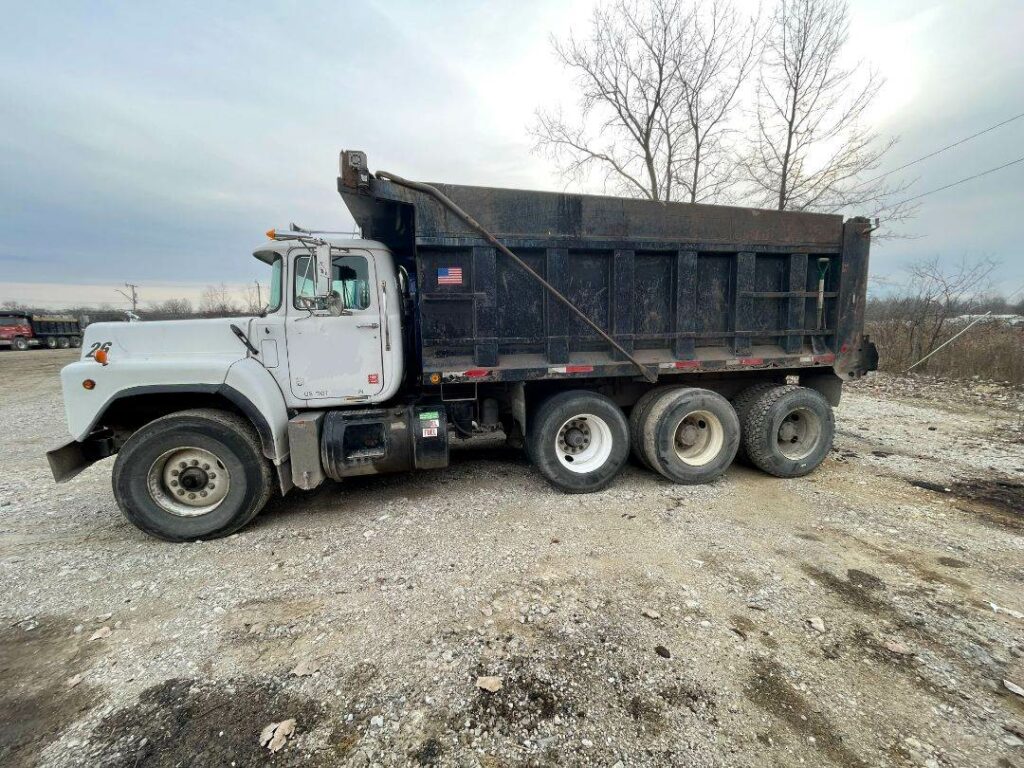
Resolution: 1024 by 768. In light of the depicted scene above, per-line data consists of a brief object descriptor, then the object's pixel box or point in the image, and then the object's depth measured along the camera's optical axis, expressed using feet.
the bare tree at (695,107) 50.62
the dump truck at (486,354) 12.75
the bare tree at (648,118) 52.16
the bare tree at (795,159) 46.16
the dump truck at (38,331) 95.45
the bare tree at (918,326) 42.69
